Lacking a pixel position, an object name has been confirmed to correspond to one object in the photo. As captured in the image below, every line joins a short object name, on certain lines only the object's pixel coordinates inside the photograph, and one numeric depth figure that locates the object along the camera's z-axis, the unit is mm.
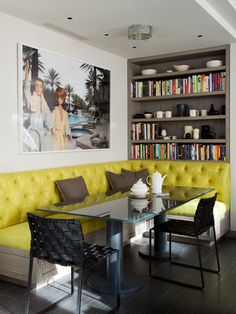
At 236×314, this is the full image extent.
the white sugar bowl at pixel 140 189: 3346
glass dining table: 2670
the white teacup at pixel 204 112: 4992
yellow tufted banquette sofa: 3004
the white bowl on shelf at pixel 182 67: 5074
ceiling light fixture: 3836
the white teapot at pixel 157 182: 3527
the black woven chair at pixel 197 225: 3121
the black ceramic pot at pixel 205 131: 4997
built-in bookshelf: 4848
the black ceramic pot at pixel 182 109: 5167
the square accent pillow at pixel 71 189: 3802
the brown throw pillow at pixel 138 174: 4833
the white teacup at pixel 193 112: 5043
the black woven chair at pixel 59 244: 2291
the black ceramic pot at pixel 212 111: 4891
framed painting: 3822
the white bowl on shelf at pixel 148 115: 5465
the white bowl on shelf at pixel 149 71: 5406
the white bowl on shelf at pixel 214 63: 4814
